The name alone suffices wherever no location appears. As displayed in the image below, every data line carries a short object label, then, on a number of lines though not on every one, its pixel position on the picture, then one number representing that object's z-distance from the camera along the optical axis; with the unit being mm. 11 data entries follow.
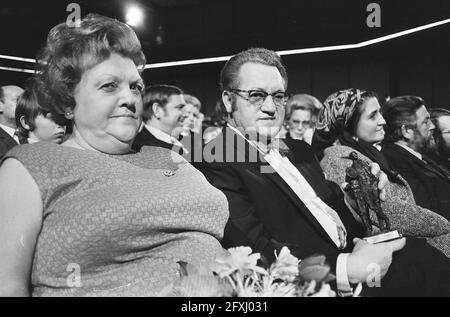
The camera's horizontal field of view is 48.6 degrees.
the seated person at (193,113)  1999
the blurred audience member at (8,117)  1635
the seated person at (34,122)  1521
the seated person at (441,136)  2279
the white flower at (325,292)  1173
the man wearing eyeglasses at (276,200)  1726
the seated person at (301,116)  2121
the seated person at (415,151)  2221
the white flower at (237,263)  1199
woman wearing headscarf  2105
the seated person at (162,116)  1904
